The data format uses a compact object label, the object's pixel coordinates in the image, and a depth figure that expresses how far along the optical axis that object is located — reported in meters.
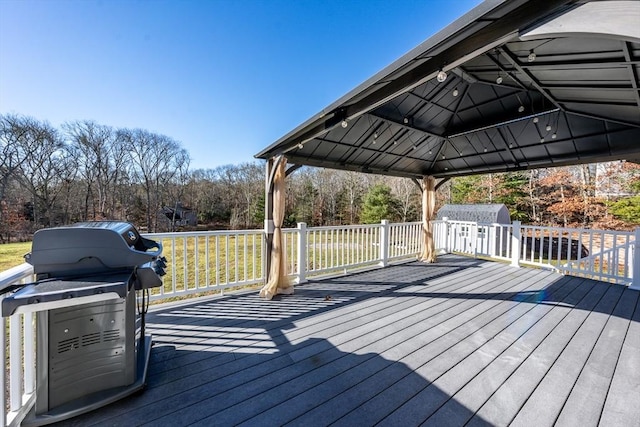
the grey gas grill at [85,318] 1.47
